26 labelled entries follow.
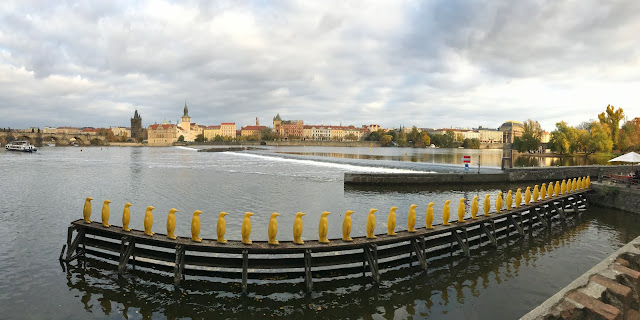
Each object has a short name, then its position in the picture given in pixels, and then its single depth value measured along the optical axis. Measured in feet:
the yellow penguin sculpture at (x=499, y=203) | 51.42
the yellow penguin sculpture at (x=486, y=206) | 48.49
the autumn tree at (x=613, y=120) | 298.39
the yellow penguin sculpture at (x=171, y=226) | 35.17
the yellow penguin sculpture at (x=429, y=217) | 40.32
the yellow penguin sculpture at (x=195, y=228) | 34.09
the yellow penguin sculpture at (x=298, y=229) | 33.54
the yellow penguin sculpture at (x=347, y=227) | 34.71
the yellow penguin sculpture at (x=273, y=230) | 33.61
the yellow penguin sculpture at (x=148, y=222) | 36.31
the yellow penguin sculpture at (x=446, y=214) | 41.65
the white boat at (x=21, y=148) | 355.15
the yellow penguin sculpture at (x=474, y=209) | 45.85
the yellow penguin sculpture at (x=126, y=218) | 37.73
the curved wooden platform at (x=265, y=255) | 33.47
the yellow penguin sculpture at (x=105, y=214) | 38.73
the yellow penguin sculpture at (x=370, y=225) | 35.78
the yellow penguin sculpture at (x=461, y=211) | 44.27
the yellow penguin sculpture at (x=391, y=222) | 37.08
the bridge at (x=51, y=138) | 504.43
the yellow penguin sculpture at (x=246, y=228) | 33.30
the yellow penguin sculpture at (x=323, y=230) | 34.19
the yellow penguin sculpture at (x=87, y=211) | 40.25
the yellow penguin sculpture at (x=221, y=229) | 33.76
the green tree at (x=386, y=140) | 641.40
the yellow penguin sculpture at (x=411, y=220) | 38.50
